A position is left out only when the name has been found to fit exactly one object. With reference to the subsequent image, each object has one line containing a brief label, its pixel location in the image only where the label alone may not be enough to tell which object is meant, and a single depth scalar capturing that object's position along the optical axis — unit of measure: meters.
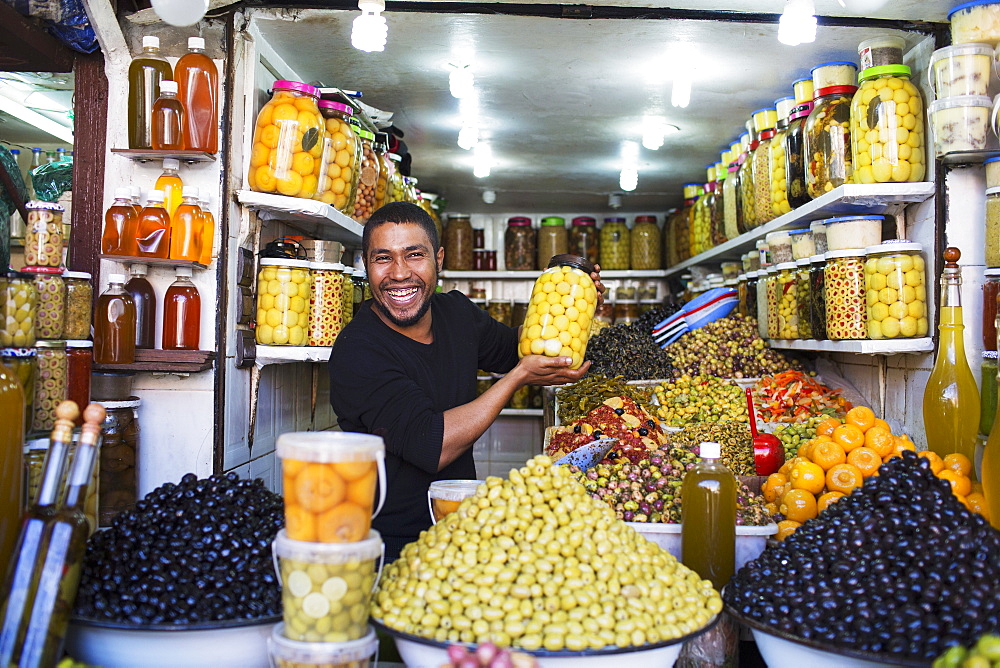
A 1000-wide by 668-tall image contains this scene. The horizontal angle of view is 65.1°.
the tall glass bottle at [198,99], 2.40
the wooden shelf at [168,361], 2.31
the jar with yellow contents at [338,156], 2.70
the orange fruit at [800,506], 2.02
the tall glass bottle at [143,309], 2.35
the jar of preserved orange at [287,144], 2.53
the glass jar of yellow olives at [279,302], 2.67
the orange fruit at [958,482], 1.96
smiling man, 2.00
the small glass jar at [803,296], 3.01
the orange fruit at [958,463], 2.02
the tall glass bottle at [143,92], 2.33
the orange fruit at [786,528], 1.92
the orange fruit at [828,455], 2.11
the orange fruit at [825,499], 1.99
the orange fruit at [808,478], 2.06
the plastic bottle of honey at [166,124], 2.32
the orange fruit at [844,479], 2.04
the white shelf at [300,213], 2.52
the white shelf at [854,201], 2.41
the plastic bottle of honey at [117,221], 2.24
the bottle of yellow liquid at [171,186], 2.40
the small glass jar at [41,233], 1.83
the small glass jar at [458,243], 5.86
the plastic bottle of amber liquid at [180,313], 2.39
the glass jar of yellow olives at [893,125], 2.40
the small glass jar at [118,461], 2.26
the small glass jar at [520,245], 5.82
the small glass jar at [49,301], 1.86
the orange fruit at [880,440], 2.14
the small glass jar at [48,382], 1.86
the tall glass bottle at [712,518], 1.62
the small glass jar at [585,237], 5.82
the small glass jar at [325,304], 2.76
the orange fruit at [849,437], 2.16
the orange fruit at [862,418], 2.25
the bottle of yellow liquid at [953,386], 2.12
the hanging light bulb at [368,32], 2.08
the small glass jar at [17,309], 1.56
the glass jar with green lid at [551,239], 5.73
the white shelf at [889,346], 2.42
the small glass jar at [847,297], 2.59
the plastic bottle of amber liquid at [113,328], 2.25
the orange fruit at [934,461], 2.01
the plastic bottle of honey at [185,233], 2.33
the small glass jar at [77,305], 2.01
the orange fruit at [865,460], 2.09
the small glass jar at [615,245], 5.82
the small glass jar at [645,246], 5.73
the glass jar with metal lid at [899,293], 2.45
